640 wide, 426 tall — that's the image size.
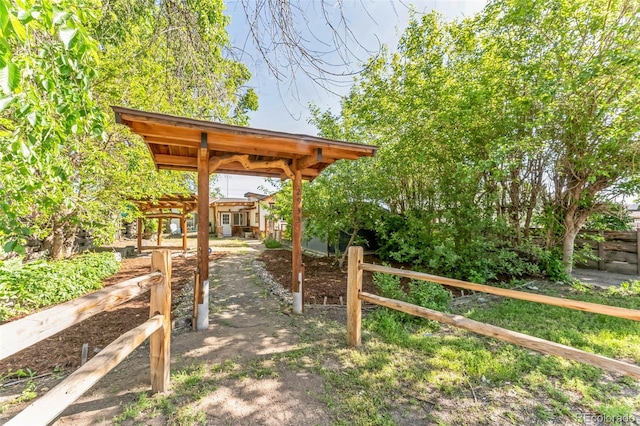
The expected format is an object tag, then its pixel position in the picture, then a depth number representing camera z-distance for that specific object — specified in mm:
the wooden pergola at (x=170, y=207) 9297
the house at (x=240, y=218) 18469
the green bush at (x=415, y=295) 3922
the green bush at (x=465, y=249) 5637
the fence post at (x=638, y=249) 6230
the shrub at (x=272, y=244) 12219
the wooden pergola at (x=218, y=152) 3025
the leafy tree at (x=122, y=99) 2266
